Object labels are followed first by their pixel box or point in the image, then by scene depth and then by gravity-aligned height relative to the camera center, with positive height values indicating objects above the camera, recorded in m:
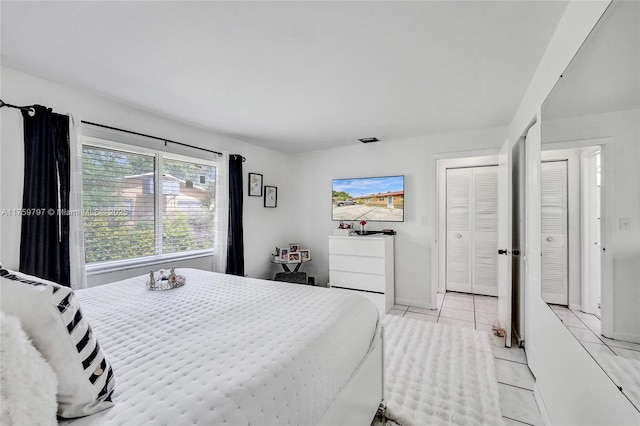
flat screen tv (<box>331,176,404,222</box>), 3.94 +0.21
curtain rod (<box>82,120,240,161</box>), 2.40 +0.77
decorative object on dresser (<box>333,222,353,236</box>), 4.13 -0.24
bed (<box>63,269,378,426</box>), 0.83 -0.56
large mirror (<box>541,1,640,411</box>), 0.71 +0.07
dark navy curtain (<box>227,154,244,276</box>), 3.60 -0.11
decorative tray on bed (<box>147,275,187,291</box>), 2.00 -0.53
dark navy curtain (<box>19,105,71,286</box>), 2.02 +0.12
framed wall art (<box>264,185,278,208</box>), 4.38 +0.27
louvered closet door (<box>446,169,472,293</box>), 4.42 -0.25
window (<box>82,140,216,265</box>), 2.48 +0.09
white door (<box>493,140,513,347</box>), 2.53 -0.20
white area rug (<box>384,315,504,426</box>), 1.74 -1.26
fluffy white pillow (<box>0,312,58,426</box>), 0.59 -0.39
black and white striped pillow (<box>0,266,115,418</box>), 0.73 -0.35
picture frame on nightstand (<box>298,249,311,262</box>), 4.41 -0.68
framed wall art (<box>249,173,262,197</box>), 4.06 +0.42
